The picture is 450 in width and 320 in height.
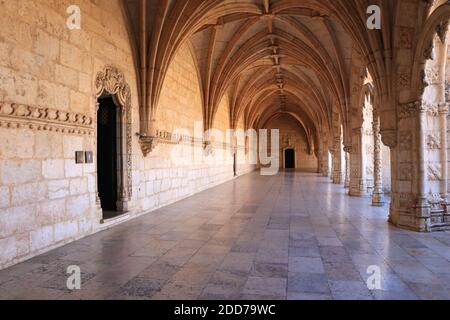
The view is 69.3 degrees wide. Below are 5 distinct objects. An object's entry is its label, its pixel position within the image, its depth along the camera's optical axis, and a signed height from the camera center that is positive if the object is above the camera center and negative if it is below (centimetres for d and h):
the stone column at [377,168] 769 -17
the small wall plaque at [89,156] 511 +12
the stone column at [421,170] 517 -15
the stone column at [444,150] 534 +17
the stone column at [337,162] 1370 -4
